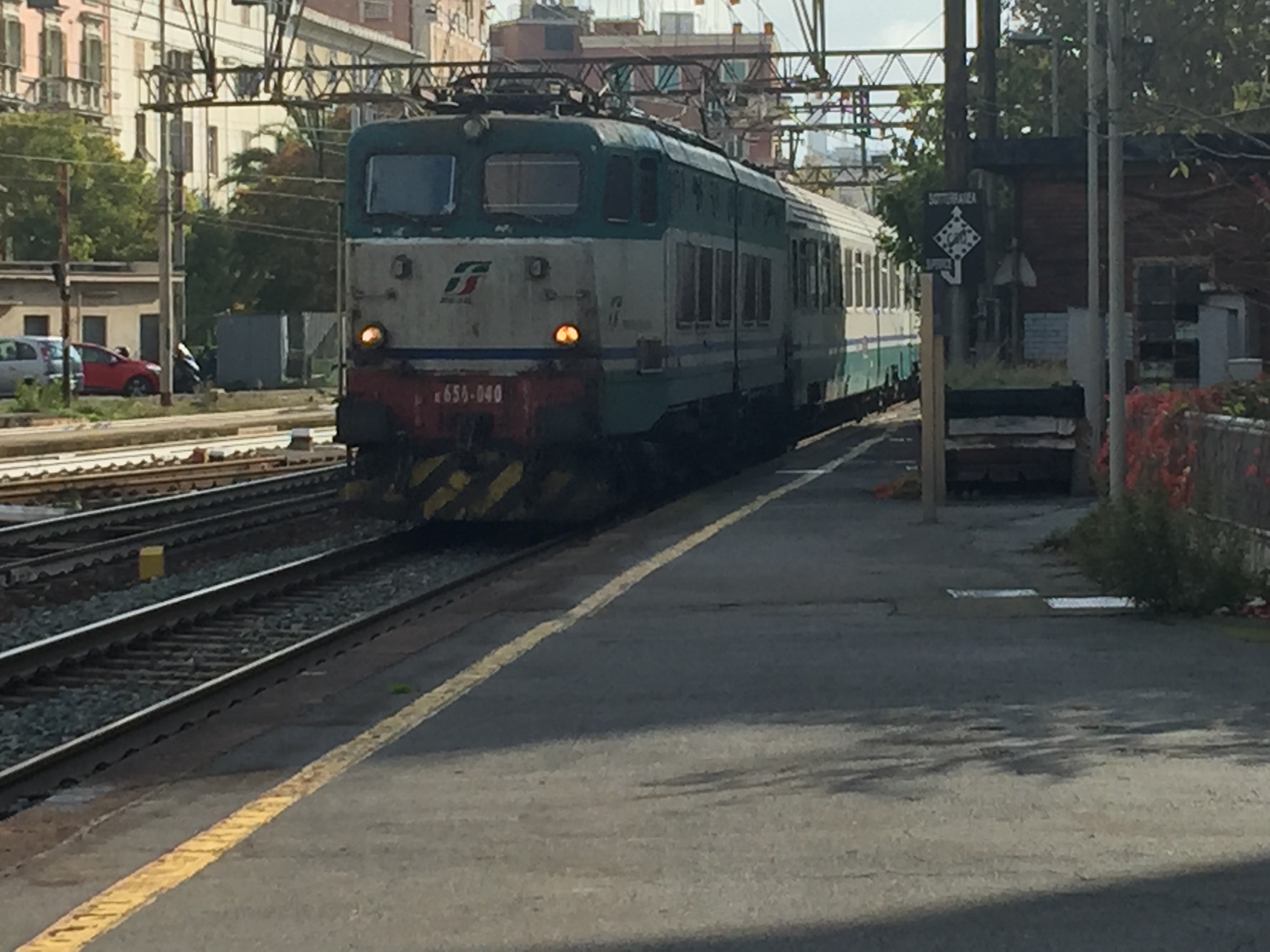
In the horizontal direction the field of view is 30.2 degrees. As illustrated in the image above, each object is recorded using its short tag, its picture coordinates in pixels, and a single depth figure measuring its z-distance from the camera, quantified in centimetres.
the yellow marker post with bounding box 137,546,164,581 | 1706
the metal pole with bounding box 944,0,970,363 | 2589
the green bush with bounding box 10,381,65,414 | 4803
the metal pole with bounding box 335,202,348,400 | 1897
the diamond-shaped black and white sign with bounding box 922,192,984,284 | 2345
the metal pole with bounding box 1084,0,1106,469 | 1797
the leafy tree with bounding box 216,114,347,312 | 7888
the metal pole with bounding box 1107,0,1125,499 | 1639
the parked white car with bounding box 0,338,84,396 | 5612
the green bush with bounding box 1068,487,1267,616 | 1284
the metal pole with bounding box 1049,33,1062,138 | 4525
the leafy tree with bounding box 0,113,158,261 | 7181
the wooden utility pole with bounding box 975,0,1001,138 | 2962
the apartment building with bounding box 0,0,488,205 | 7588
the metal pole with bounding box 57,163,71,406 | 5019
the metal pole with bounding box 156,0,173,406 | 5097
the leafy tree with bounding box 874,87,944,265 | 3900
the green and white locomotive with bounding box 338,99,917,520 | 1847
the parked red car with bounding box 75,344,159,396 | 6041
